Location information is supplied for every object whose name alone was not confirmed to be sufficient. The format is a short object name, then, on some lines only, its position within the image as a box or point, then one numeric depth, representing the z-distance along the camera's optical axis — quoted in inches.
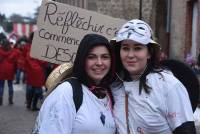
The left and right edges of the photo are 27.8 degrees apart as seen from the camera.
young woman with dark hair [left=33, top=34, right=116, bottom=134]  87.7
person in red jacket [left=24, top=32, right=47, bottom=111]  355.6
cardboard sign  144.8
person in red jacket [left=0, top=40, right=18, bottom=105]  397.9
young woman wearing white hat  87.9
